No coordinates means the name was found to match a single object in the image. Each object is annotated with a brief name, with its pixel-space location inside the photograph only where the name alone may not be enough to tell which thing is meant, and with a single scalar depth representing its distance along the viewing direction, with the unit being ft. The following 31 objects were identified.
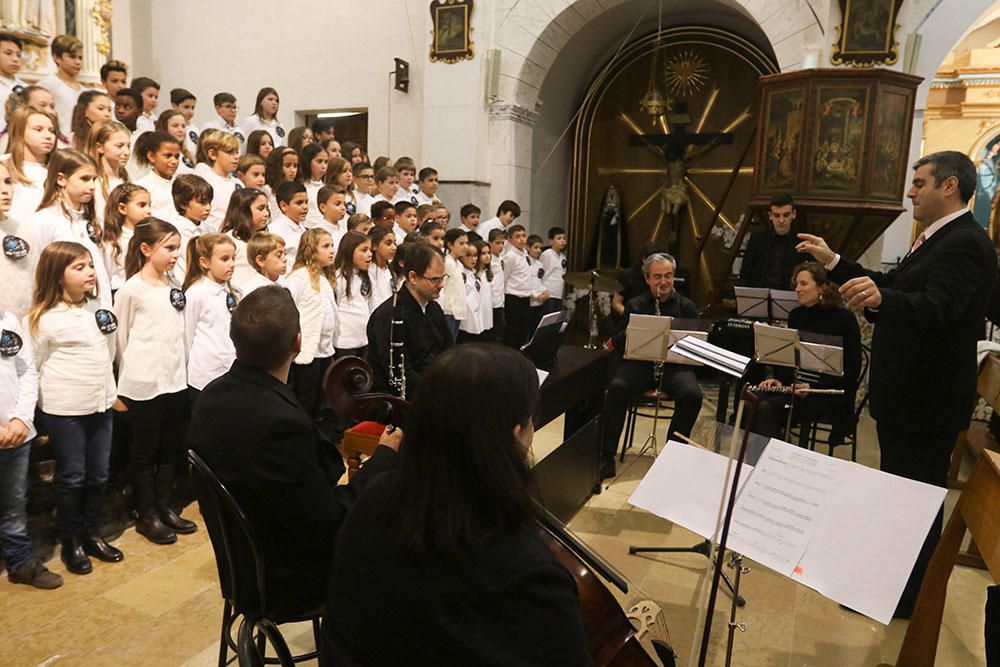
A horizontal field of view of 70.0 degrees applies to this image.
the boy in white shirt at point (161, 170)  15.62
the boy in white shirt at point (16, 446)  9.39
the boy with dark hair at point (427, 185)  26.94
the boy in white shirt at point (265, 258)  13.26
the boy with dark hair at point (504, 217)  27.27
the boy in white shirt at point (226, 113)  24.76
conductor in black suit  9.32
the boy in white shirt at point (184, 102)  22.98
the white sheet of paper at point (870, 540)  5.94
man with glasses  11.41
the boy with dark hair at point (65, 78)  20.45
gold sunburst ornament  32.55
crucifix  32.76
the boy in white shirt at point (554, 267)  28.45
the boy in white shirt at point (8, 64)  19.33
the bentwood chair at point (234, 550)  6.20
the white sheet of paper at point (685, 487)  7.39
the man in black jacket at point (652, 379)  15.79
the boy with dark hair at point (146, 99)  22.17
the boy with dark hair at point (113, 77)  22.02
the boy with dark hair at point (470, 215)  26.18
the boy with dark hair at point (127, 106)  21.47
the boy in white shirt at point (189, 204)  14.26
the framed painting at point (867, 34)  22.15
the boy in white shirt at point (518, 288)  26.25
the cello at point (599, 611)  5.20
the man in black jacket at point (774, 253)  19.13
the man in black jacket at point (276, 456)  6.32
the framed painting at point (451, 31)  28.68
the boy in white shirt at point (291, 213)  16.76
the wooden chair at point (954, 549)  6.72
